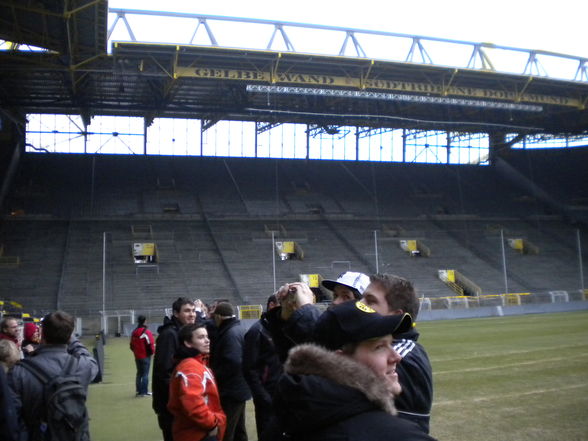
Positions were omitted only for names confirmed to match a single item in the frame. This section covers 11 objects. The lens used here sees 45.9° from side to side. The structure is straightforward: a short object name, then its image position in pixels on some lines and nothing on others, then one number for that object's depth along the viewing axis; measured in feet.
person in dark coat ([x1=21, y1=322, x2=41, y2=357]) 29.35
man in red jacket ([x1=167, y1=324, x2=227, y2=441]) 17.34
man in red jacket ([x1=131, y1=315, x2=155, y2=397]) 45.70
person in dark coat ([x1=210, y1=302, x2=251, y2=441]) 23.82
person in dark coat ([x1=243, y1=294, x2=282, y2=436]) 20.65
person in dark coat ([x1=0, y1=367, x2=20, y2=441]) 13.66
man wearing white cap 15.35
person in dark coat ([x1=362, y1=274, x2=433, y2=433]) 12.94
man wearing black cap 7.80
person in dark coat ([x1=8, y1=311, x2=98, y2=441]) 16.35
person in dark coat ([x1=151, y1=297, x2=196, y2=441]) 23.75
